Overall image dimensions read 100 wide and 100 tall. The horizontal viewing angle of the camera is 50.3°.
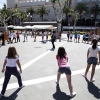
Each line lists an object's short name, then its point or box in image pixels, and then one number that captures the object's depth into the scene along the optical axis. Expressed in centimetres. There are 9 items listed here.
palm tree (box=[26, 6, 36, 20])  5173
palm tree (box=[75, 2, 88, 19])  4442
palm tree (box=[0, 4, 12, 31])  2905
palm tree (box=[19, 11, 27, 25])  4790
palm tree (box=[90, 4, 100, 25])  4329
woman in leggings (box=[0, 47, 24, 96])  319
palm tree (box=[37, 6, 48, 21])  5018
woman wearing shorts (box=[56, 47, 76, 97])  320
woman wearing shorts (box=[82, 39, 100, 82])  401
